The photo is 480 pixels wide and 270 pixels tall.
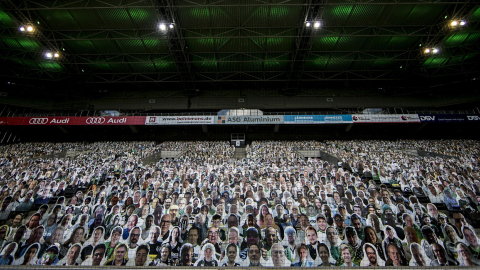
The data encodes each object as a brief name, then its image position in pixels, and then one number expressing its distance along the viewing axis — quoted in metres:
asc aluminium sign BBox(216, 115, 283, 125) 21.03
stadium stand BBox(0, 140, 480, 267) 4.38
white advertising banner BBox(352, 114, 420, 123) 20.05
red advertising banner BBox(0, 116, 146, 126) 20.70
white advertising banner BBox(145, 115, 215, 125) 21.30
